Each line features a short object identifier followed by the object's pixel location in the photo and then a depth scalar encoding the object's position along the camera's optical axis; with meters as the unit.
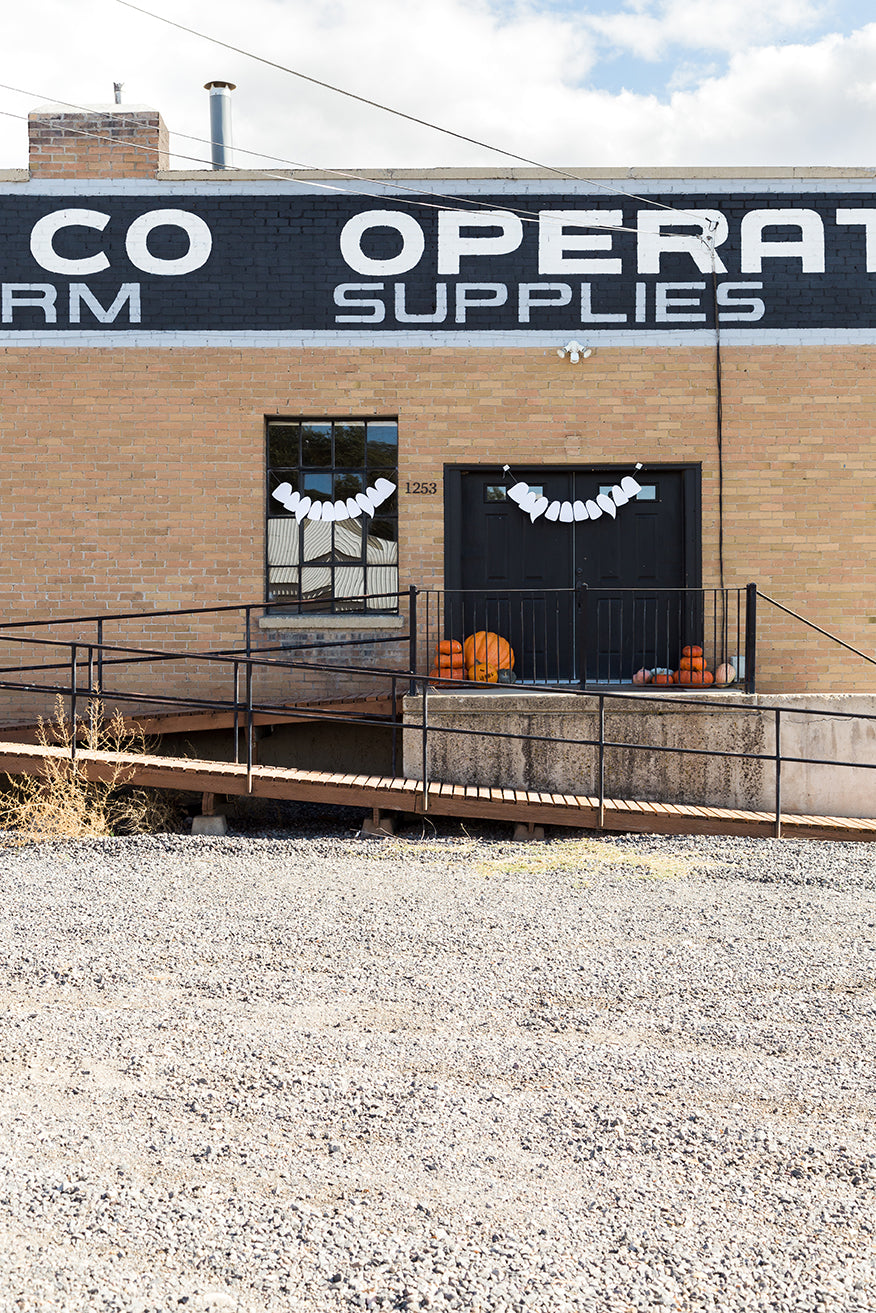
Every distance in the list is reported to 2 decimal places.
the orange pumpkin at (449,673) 10.04
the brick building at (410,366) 10.69
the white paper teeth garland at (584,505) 10.88
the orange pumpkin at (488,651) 10.12
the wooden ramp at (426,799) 8.54
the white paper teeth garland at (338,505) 10.87
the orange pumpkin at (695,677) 10.09
